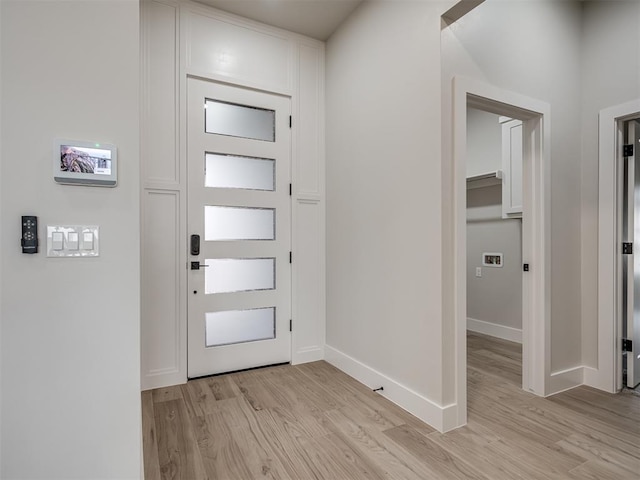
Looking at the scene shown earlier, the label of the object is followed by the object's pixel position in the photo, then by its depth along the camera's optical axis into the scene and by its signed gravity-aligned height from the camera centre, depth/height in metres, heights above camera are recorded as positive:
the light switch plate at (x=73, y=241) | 1.20 -0.01
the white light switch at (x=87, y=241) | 1.24 -0.01
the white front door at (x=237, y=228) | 2.79 +0.09
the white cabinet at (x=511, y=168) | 3.59 +0.76
